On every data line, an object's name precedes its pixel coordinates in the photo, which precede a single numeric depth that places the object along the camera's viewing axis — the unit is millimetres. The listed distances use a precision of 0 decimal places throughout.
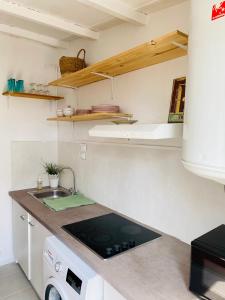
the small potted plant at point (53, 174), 2695
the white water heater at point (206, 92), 773
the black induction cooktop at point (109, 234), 1424
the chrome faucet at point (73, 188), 2530
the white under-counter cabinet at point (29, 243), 1905
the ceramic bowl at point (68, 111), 2172
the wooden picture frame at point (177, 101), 1346
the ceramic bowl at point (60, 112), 2276
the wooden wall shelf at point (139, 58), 1260
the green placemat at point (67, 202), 2101
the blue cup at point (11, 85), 2277
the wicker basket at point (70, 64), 2029
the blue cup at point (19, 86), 2318
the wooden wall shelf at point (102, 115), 1704
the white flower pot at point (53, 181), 2695
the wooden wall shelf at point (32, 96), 2292
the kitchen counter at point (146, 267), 1047
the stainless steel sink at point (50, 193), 2513
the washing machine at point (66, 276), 1204
